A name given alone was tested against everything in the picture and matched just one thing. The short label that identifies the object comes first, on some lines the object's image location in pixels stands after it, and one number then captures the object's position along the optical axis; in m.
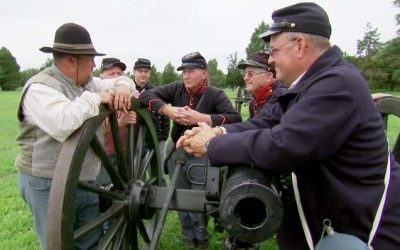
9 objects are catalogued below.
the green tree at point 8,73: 77.75
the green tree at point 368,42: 84.06
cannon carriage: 1.89
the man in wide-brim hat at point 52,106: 2.47
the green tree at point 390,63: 51.00
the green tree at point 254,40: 65.18
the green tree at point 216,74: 67.18
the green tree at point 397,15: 57.00
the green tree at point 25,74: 82.48
